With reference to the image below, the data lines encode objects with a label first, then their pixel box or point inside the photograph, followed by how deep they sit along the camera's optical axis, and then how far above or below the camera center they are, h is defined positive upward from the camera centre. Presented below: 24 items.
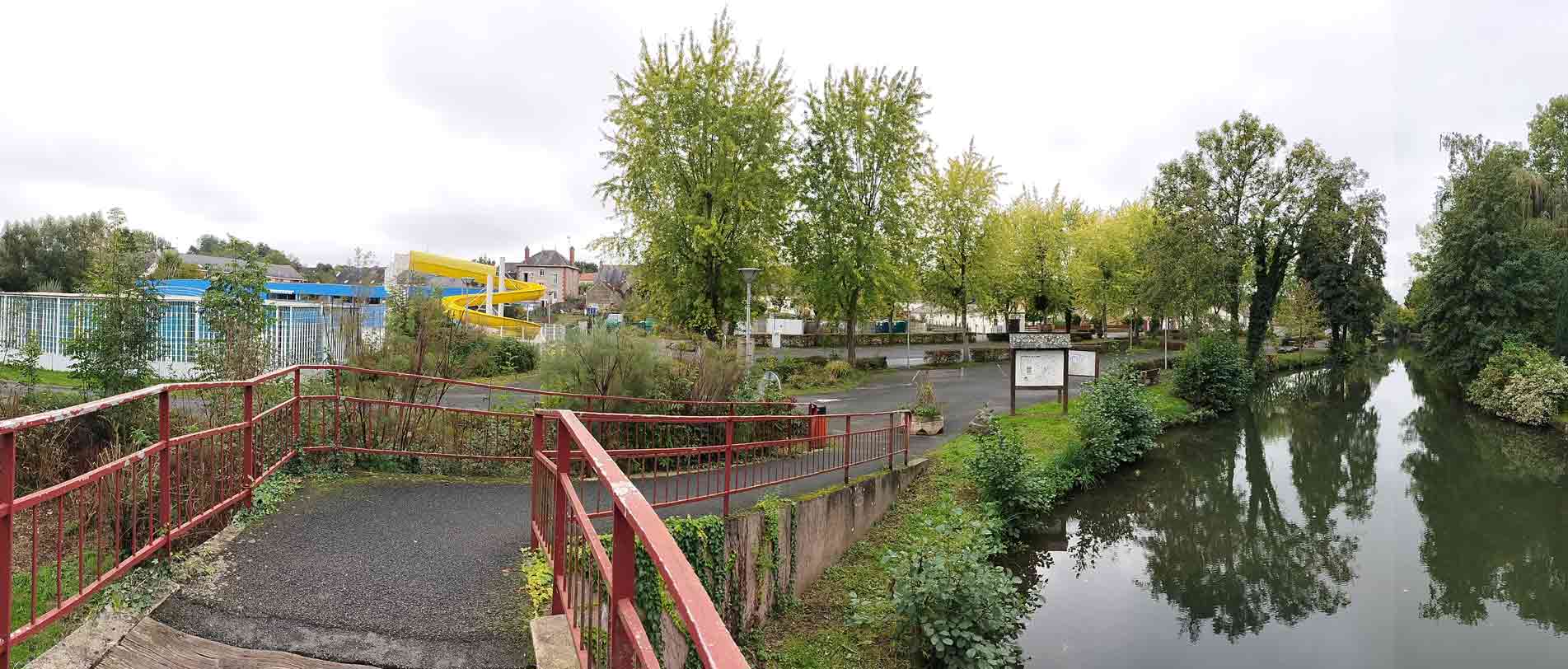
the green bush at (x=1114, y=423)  15.20 -1.95
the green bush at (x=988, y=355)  33.31 -1.14
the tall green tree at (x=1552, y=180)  23.66 +5.86
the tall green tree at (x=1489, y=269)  24.52 +2.37
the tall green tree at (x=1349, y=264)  30.80 +3.38
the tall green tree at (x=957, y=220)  30.22 +4.46
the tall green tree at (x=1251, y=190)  29.97 +5.94
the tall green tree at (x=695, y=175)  20.50 +4.20
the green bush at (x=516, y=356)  20.80 -0.99
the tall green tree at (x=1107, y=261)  37.81 +3.66
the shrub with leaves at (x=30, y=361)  9.66 -0.64
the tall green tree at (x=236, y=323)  8.38 -0.07
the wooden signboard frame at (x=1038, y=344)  18.38 -0.31
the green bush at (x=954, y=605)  7.10 -2.71
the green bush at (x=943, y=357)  30.56 -1.15
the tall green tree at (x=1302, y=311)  40.97 +1.38
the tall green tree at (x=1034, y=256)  35.62 +3.59
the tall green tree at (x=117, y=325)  8.38 -0.11
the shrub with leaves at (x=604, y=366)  10.62 -0.62
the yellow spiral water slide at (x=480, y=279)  29.27 +1.76
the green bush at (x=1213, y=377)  23.42 -1.38
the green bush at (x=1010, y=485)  11.50 -2.41
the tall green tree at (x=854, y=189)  24.50 +4.67
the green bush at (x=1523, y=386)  21.22 -1.39
